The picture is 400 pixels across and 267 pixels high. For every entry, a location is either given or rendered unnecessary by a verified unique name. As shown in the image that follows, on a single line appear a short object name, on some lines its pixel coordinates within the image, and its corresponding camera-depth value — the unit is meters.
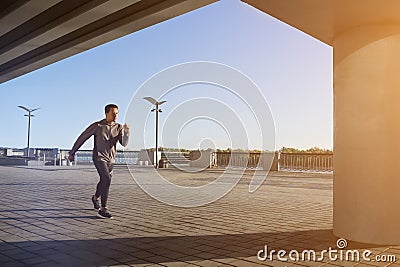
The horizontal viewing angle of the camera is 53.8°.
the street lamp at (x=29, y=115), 38.50
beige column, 5.40
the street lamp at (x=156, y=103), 26.85
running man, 7.28
